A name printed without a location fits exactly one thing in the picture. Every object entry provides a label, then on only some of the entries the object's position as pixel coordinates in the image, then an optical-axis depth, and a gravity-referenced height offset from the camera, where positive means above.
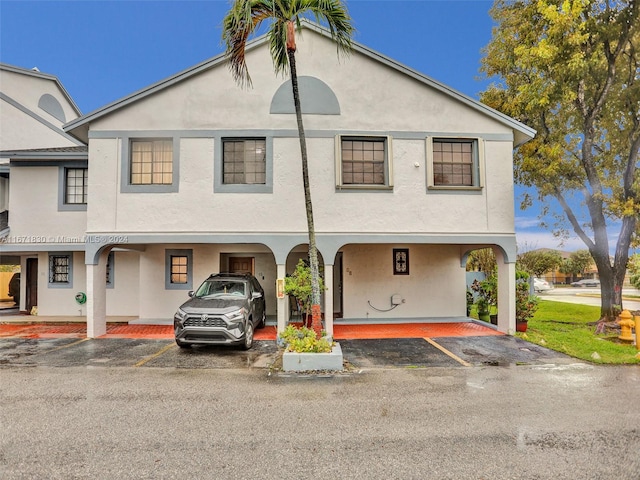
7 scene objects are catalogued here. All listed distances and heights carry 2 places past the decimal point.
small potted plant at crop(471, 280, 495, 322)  13.58 -1.66
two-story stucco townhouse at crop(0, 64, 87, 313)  13.52 +1.96
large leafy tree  12.70 +5.65
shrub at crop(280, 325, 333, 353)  8.09 -1.94
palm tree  8.20 +5.22
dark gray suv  9.12 -1.57
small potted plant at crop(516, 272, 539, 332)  11.68 -1.69
